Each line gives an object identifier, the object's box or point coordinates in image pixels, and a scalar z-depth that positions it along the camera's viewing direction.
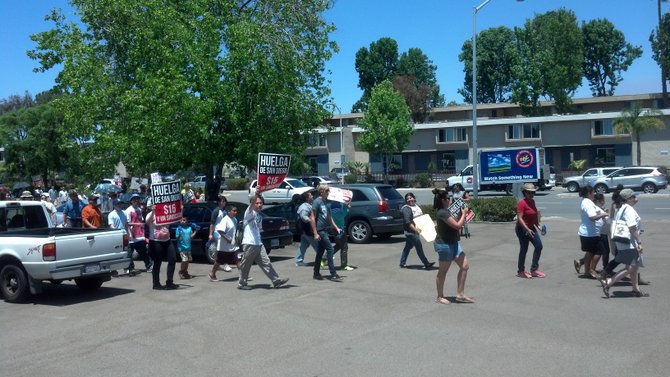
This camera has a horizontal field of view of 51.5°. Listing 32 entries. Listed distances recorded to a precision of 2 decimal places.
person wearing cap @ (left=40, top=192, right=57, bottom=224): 17.81
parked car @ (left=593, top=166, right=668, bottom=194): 39.88
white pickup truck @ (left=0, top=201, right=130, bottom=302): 11.37
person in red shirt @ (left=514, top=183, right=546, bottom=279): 12.73
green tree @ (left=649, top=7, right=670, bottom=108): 75.12
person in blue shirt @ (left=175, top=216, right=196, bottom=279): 13.69
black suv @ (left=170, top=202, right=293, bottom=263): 16.20
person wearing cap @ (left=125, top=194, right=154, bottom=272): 14.55
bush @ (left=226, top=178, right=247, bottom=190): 63.49
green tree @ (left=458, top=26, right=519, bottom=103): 85.62
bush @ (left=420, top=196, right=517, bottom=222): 23.53
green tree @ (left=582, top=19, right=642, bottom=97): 84.25
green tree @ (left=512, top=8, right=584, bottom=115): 73.81
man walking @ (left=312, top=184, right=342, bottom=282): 13.23
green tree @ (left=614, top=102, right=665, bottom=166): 51.81
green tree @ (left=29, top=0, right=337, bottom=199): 20.39
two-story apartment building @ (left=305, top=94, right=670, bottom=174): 55.34
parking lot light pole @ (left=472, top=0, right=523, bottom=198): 27.75
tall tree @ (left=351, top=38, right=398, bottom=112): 96.12
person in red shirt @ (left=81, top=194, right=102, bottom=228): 15.38
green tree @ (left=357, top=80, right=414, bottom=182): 57.38
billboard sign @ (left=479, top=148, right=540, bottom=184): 31.70
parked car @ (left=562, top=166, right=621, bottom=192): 42.78
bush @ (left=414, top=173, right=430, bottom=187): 57.12
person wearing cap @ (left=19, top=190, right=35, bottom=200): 17.45
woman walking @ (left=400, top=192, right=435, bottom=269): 14.22
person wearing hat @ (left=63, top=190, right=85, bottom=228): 17.81
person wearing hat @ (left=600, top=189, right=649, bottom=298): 10.64
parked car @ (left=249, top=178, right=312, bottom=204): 38.25
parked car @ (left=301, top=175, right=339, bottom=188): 42.07
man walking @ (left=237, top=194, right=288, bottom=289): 12.19
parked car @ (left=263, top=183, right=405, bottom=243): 18.91
